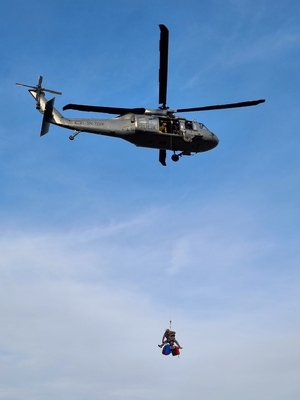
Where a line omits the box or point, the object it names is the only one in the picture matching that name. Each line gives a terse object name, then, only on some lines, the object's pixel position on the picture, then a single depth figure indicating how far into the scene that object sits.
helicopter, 31.84
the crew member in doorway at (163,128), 32.88
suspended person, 28.72
